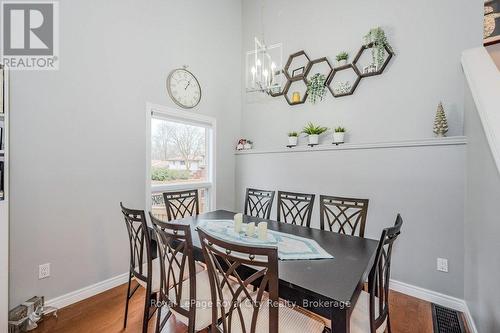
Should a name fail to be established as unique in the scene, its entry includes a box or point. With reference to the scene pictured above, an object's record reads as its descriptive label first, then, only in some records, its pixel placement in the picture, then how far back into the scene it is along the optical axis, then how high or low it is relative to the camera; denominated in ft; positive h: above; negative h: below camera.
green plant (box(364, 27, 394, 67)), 8.30 +4.53
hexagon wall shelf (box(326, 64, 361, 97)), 9.01 +3.63
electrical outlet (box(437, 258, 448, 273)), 7.08 -3.09
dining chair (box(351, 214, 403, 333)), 3.82 -2.47
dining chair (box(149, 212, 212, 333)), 4.24 -2.60
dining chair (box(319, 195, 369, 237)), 6.50 -1.26
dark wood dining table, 3.26 -1.89
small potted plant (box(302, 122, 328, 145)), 9.59 +1.45
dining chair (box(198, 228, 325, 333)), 3.22 -2.09
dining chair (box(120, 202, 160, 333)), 5.16 -2.52
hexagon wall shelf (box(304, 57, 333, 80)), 9.76 +4.52
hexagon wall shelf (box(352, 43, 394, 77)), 8.32 +4.09
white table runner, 4.72 -1.82
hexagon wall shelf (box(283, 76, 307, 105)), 10.49 +3.72
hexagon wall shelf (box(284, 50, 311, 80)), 10.47 +4.99
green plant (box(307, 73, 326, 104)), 9.89 +3.47
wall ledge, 6.85 +0.77
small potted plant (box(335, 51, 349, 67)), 9.22 +4.43
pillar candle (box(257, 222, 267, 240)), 5.48 -1.56
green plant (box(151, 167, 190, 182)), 9.39 -0.35
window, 9.33 +0.50
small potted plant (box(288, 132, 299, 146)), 10.35 +1.29
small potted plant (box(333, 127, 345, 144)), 9.03 +1.26
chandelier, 7.66 +4.65
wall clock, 9.62 +3.47
